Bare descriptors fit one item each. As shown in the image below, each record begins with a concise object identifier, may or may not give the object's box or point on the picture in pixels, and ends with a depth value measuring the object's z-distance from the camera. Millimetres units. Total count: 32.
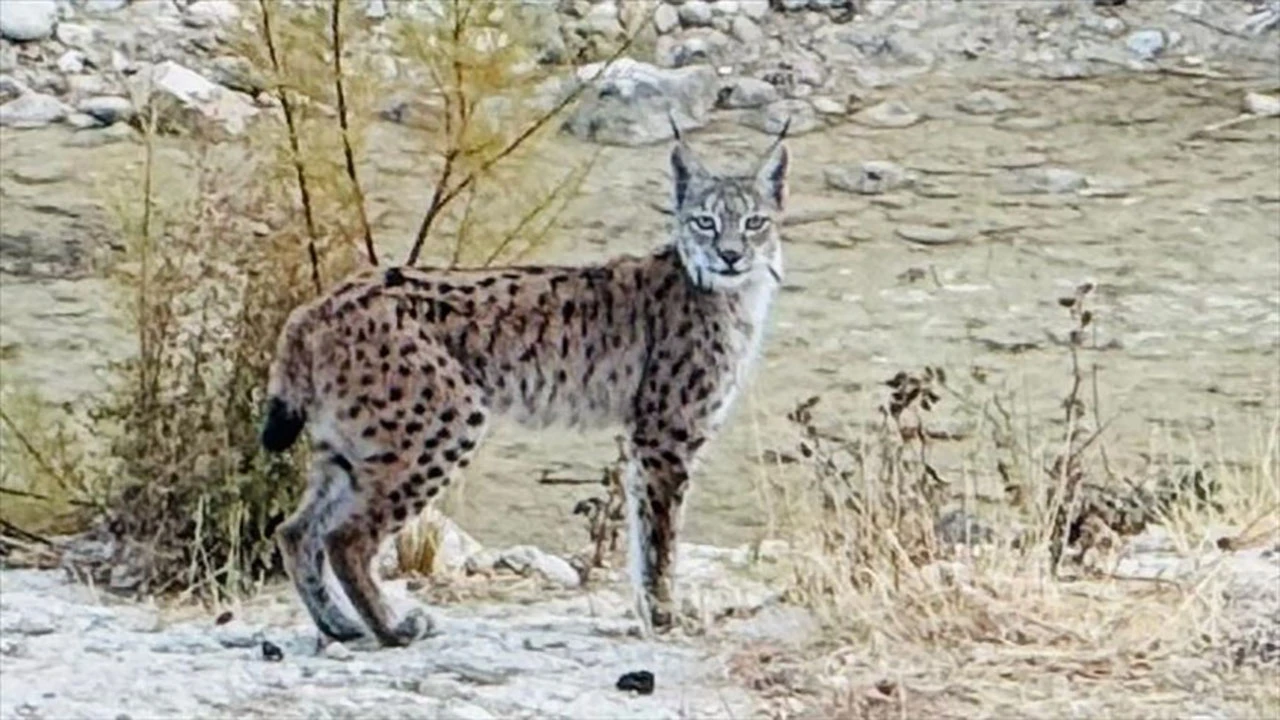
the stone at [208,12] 17406
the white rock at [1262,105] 17359
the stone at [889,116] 17062
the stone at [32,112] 17406
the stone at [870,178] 16297
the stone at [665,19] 17984
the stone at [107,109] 17172
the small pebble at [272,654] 11344
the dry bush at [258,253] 12195
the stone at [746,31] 17937
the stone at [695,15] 18062
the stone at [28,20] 18328
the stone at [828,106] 17172
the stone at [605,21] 18125
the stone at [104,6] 18547
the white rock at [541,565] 12266
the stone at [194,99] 16203
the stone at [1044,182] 16281
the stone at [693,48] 17578
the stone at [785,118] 16781
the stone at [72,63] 17797
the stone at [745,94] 17141
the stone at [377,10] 16639
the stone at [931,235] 15711
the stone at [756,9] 18203
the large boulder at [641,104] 16437
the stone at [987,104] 17281
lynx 11172
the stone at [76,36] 18156
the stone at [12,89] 17719
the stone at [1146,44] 18109
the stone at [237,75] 12875
